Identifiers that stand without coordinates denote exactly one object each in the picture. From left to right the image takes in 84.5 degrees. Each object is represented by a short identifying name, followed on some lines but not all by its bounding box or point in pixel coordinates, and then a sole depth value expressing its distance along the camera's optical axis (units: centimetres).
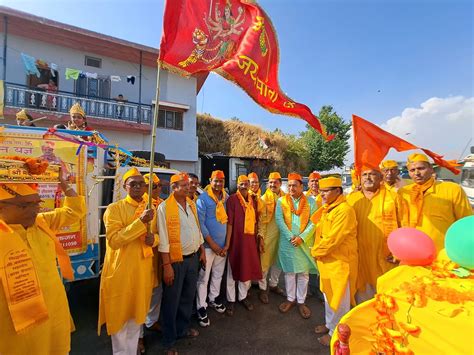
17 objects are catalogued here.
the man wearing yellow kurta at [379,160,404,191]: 410
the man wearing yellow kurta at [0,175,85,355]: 154
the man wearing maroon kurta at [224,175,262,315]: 384
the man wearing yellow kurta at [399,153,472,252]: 295
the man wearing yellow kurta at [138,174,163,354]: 295
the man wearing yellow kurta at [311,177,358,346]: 300
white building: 985
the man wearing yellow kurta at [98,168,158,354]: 242
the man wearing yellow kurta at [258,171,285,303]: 427
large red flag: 235
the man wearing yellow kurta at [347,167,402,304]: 318
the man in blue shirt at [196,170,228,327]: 356
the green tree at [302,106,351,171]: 2383
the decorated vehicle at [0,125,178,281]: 288
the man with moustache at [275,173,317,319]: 385
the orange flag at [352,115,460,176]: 306
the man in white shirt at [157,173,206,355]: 280
